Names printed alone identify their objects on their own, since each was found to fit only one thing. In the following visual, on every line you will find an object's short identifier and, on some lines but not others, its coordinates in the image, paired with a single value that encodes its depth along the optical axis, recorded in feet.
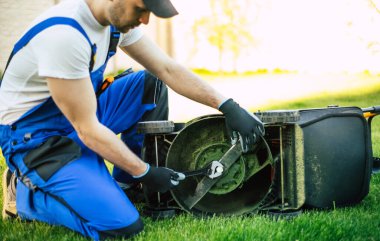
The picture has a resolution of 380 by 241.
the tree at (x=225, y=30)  36.04
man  7.16
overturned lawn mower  8.34
